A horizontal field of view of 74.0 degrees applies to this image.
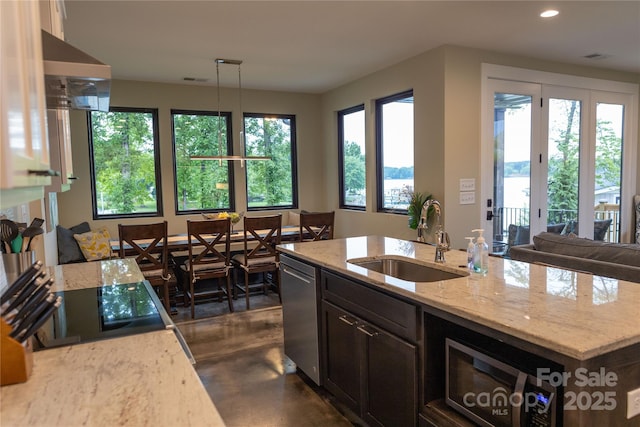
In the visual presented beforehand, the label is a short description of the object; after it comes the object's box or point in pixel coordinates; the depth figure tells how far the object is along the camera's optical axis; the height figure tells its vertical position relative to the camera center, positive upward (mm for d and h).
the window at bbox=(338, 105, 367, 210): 6004 +370
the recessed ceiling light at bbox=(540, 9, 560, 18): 3500 +1373
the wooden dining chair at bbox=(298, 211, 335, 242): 4785 -487
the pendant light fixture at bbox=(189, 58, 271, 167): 4734 +1350
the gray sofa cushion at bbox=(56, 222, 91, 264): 4352 -612
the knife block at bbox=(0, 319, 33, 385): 1069 -437
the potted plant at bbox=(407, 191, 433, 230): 4637 -295
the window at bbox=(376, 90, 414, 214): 5094 +384
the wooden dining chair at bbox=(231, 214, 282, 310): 4512 -714
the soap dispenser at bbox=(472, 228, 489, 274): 2016 -373
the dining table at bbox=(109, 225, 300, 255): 4516 -606
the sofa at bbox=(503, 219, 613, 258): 4938 -655
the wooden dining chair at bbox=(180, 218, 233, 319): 4262 -738
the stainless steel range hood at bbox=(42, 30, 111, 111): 1272 +362
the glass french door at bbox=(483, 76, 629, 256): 4848 +196
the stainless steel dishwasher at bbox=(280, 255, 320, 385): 2691 -885
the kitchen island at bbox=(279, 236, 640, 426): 1241 -465
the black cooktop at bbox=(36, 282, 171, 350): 1443 -490
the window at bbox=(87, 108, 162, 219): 5560 +332
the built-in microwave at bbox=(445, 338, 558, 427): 1348 -731
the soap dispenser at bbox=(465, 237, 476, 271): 2058 -354
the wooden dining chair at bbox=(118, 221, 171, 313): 3973 -622
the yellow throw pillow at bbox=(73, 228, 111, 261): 4514 -609
